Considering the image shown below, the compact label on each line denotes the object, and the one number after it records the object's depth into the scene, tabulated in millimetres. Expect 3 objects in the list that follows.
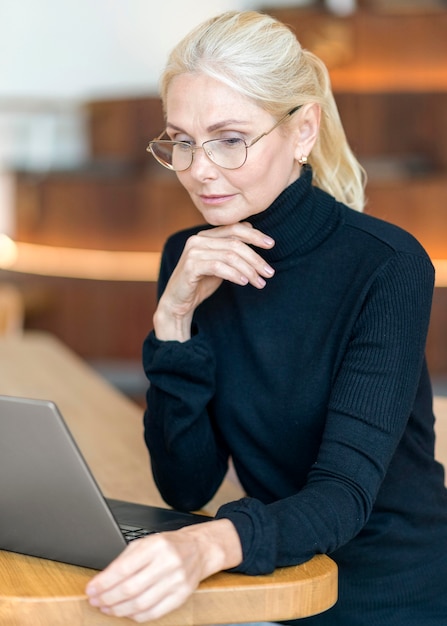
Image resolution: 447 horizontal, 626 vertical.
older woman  2160
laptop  1881
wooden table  1899
